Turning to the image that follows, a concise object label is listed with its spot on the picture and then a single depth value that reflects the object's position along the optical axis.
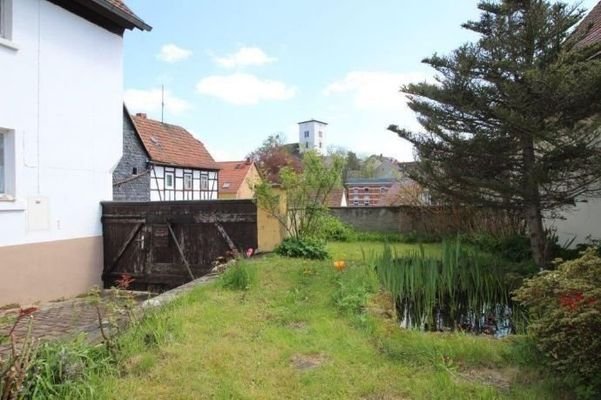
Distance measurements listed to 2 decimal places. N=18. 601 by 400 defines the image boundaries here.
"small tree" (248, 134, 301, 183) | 41.83
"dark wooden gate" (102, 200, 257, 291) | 7.89
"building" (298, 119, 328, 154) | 76.10
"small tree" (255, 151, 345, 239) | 7.21
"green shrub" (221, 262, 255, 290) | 5.34
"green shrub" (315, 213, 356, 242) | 12.07
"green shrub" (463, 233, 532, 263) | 7.57
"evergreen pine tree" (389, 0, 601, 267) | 5.55
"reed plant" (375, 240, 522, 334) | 4.42
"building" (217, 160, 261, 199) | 34.16
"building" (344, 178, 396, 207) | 35.56
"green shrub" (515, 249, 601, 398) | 2.47
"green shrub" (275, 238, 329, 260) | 7.17
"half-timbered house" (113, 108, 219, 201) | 16.62
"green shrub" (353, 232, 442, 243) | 11.88
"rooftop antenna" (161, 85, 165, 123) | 27.22
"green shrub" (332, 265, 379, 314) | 4.43
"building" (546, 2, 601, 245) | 7.83
